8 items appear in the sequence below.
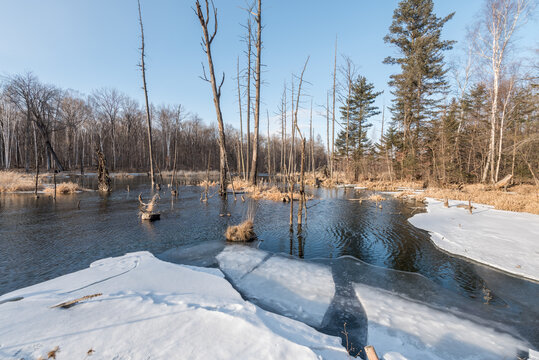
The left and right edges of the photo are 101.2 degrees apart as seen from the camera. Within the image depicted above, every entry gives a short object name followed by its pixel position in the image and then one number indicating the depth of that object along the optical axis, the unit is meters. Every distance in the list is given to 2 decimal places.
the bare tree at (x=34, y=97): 27.05
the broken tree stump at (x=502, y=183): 14.74
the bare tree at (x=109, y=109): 41.03
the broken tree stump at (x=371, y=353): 1.56
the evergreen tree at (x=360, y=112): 27.88
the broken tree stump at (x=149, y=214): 8.72
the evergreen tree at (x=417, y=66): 21.56
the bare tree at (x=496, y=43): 15.77
